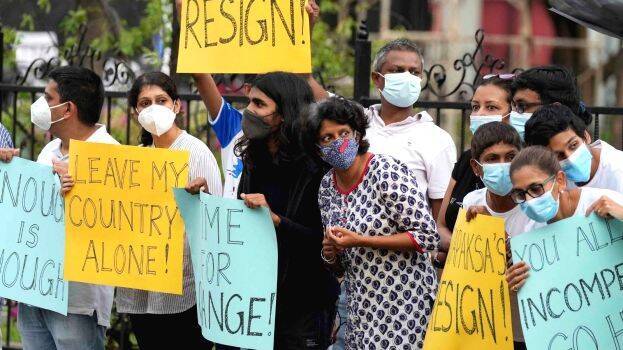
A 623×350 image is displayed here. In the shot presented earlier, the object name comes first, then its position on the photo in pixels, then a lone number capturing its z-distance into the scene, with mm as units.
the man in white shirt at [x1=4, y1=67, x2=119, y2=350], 12446
